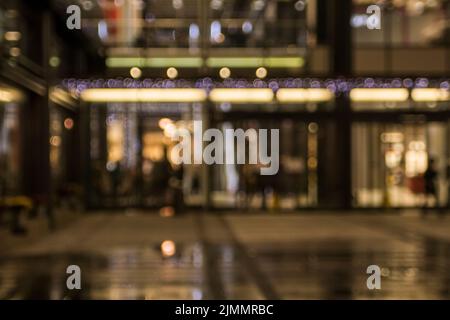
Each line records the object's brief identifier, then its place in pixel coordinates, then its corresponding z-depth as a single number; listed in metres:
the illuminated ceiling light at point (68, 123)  29.00
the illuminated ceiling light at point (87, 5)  27.96
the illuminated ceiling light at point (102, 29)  29.88
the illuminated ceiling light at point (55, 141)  26.04
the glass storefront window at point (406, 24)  30.88
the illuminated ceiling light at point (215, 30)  30.50
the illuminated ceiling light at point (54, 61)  25.80
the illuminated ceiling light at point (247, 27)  30.20
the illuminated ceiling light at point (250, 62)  30.70
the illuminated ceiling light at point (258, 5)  30.05
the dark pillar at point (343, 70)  30.14
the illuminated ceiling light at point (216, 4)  30.28
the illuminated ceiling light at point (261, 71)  30.62
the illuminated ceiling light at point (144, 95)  30.02
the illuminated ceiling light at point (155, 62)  30.78
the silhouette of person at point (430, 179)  27.22
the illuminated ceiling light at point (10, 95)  20.48
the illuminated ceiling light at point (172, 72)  30.34
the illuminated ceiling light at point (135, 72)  30.59
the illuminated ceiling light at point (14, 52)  19.56
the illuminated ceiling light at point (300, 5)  30.34
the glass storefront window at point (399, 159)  29.89
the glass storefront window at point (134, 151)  30.31
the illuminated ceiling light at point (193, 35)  30.52
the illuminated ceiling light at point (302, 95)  30.06
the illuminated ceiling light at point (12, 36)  19.27
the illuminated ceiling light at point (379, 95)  29.98
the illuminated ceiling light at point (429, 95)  30.02
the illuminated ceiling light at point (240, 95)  30.02
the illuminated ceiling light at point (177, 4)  30.17
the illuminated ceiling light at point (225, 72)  30.38
